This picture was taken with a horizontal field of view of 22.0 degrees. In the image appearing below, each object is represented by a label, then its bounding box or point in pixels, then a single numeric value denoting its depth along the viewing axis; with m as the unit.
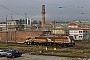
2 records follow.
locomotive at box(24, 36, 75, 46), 60.33
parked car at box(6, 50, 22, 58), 36.03
